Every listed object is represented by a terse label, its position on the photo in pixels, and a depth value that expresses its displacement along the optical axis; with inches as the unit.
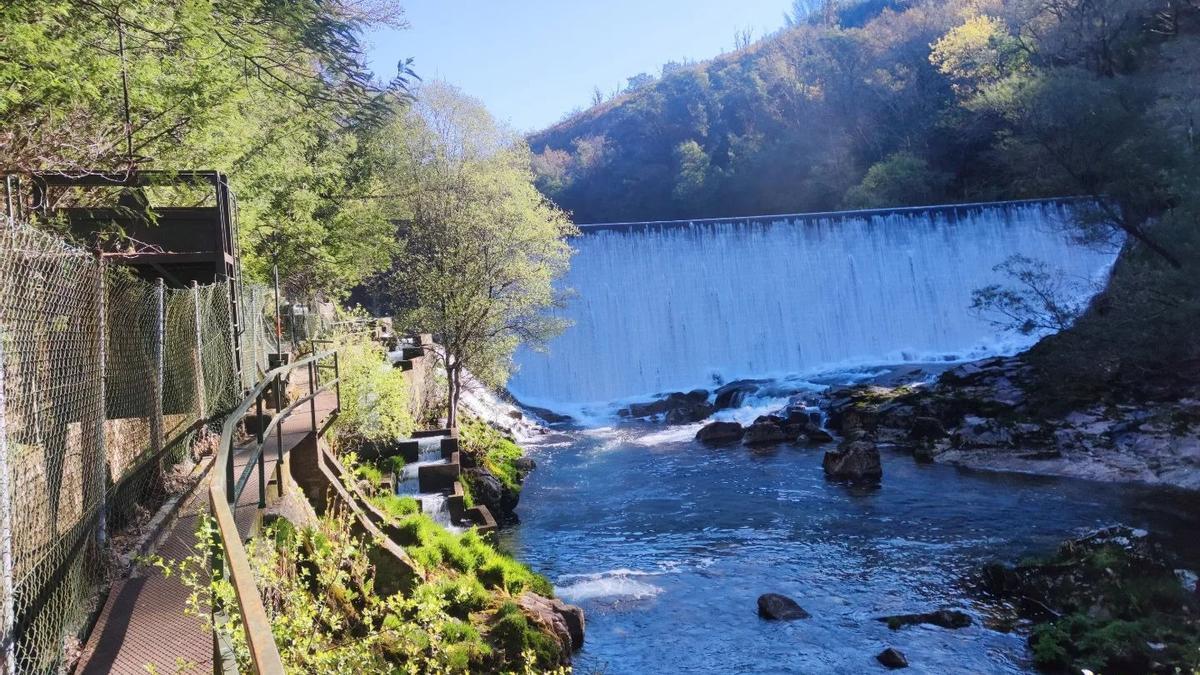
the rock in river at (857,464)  594.2
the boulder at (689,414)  901.2
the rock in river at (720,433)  777.6
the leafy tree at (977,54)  1501.0
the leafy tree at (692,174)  1927.9
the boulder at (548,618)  303.4
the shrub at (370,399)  425.4
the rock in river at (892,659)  313.9
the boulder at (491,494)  519.2
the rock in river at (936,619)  346.3
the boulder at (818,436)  741.9
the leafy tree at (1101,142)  807.7
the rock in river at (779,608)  365.4
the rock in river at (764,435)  751.1
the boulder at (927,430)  699.5
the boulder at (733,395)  941.8
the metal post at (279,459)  218.1
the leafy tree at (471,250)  720.3
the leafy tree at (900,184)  1498.5
